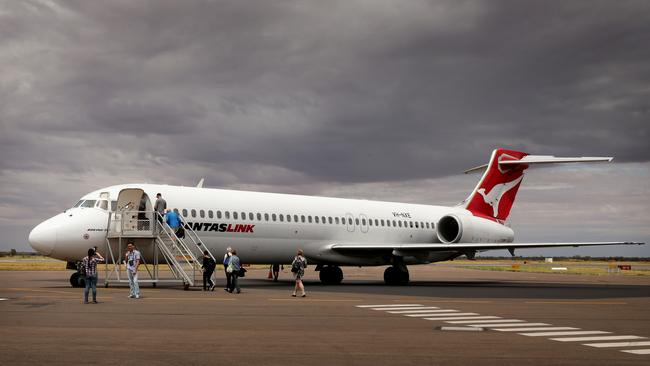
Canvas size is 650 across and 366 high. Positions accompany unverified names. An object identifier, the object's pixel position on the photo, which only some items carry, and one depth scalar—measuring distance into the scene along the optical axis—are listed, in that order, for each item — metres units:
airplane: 27.16
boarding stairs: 26.80
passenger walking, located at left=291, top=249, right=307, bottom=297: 23.61
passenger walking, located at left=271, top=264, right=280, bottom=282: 35.91
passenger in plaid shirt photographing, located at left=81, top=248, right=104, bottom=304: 19.02
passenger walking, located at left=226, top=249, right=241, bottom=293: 24.77
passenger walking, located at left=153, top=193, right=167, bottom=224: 27.41
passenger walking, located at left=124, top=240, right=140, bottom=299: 21.33
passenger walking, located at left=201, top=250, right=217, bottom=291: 25.96
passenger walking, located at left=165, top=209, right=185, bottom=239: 27.47
